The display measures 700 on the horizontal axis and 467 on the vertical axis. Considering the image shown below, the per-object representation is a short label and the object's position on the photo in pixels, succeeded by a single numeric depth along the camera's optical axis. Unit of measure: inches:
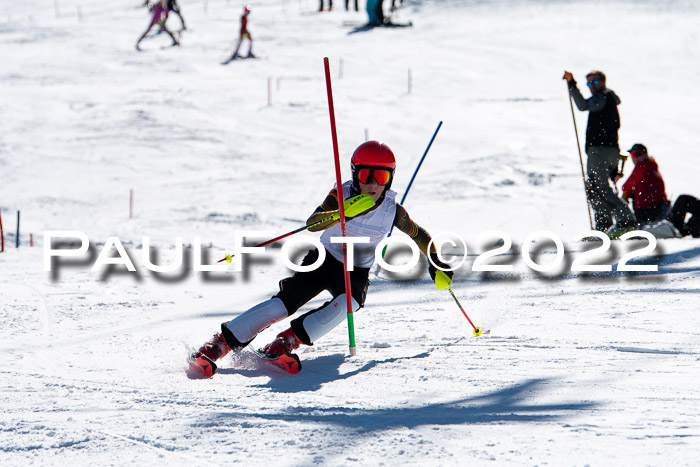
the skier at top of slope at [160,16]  1694.1
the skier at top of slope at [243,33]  1649.9
